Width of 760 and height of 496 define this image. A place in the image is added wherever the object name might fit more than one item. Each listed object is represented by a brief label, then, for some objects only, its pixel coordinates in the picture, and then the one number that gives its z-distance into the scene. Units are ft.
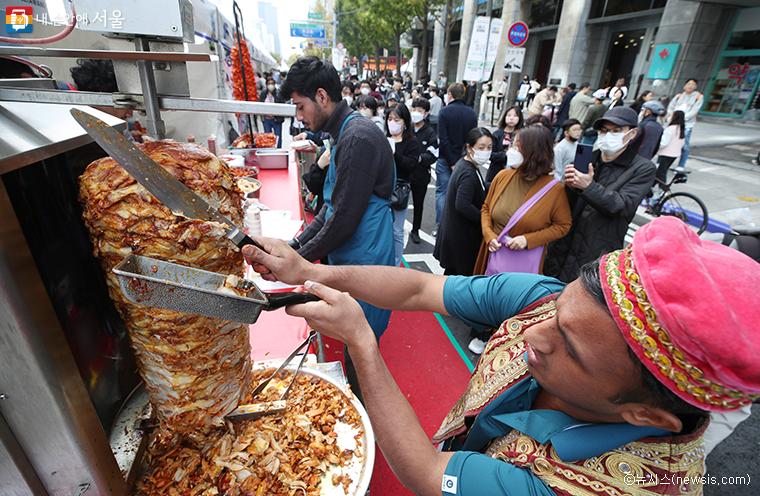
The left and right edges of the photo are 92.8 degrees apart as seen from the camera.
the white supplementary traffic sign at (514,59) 35.65
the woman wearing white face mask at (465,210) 12.19
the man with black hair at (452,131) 20.62
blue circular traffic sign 34.56
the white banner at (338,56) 97.19
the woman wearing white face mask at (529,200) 10.34
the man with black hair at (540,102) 39.27
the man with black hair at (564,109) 39.59
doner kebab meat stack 2.83
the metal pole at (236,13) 10.63
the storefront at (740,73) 42.60
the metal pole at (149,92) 3.17
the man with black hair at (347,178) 7.39
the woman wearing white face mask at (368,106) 19.71
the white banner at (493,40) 34.55
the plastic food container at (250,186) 12.30
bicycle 21.76
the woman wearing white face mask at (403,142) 17.21
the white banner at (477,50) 33.65
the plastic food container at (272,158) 17.80
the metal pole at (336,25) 109.92
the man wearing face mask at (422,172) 18.25
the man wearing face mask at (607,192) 10.13
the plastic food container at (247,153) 17.31
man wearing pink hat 2.53
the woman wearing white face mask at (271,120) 36.74
